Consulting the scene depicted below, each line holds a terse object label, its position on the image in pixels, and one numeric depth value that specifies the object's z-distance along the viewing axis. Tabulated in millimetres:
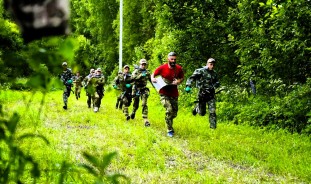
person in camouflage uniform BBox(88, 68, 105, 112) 21359
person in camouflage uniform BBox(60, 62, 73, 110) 22406
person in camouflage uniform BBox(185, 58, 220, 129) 14359
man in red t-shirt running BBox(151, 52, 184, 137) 14031
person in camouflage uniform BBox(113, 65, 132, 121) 18688
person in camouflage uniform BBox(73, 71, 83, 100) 29491
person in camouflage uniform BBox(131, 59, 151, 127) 16984
